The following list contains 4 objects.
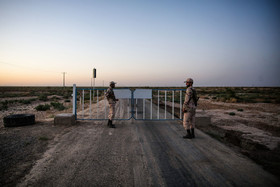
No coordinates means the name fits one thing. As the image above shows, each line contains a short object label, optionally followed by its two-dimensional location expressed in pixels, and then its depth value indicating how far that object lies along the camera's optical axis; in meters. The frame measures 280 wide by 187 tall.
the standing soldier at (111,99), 6.91
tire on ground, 6.72
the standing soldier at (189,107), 5.45
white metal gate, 8.22
